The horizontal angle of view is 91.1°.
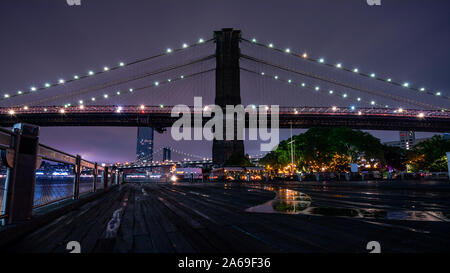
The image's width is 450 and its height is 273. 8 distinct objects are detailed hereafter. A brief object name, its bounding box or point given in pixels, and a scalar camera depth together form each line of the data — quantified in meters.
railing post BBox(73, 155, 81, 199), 8.58
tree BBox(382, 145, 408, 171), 59.53
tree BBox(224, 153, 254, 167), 59.45
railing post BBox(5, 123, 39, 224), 3.96
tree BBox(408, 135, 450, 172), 49.12
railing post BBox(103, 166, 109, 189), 17.69
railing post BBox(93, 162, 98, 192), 12.69
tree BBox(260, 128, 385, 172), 40.94
